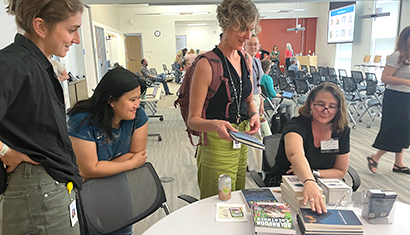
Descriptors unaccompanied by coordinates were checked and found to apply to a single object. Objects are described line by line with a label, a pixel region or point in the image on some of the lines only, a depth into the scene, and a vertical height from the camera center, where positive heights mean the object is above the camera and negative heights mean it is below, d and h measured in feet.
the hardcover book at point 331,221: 3.58 -2.13
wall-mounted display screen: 39.22 +3.97
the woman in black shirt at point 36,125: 3.03 -0.71
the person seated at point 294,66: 30.68 -1.44
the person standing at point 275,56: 41.42 -0.44
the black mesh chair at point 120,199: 4.52 -2.37
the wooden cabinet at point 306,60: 45.50 -1.21
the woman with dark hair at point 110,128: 4.88 -1.26
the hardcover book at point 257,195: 4.56 -2.30
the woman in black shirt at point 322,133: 5.79 -1.63
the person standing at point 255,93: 9.67 -1.34
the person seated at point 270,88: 13.93 -1.67
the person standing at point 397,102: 9.72 -1.83
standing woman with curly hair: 4.89 -0.92
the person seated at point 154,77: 32.94 -2.40
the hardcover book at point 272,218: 3.62 -2.15
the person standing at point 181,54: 36.75 +0.21
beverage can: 4.58 -2.10
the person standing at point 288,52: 44.51 +0.12
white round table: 3.86 -2.33
